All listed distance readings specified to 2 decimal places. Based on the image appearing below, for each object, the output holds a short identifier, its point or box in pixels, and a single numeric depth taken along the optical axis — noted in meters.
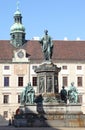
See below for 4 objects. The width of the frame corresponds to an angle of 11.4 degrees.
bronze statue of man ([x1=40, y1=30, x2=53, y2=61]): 32.47
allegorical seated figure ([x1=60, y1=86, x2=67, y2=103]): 32.00
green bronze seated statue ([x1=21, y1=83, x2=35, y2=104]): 30.53
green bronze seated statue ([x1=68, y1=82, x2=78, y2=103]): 31.12
